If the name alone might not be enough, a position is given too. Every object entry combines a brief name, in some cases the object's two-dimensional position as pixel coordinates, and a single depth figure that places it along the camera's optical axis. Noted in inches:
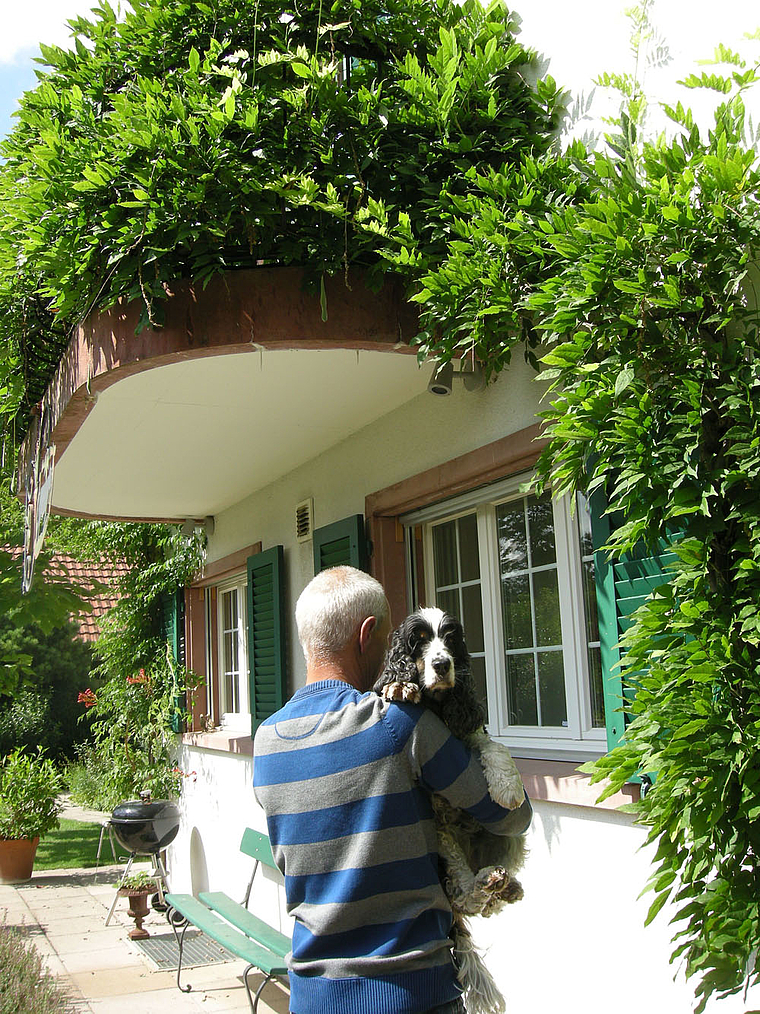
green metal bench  192.9
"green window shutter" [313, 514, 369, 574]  207.2
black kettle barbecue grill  296.4
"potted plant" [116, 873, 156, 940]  290.8
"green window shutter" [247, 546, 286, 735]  255.3
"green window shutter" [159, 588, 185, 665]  362.0
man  73.3
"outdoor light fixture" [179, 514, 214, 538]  332.7
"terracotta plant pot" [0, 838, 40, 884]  396.2
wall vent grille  243.0
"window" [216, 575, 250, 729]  322.7
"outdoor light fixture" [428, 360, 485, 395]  161.2
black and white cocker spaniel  76.2
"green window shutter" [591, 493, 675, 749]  125.4
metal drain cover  262.5
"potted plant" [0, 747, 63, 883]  390.3
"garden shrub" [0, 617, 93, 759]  749.9
